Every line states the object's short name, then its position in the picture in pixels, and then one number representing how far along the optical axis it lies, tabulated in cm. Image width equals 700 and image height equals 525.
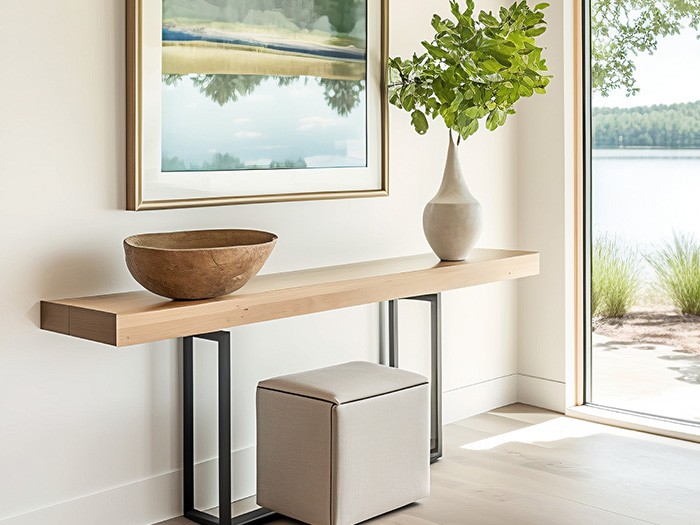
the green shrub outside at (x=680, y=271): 404
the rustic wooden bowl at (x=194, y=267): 264
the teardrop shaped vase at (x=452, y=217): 356
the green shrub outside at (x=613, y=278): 426
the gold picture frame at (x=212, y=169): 291
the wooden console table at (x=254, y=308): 257
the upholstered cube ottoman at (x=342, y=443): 298
